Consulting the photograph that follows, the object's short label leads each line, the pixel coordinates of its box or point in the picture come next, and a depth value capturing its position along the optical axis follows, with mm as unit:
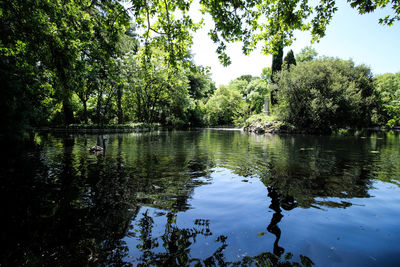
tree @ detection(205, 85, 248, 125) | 54444
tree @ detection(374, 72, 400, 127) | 38656
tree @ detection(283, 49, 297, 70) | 39312
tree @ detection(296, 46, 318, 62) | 60500
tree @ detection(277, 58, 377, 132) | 29969
